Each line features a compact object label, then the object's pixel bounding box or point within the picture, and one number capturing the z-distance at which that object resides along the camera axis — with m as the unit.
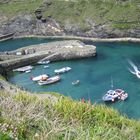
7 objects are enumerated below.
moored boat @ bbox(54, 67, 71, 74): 41.00
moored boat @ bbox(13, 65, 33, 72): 43.64
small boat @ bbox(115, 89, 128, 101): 31.35
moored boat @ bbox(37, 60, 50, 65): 46.24
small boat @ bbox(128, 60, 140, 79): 37.35
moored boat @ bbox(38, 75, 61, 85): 37.53
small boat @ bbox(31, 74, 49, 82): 38.33
